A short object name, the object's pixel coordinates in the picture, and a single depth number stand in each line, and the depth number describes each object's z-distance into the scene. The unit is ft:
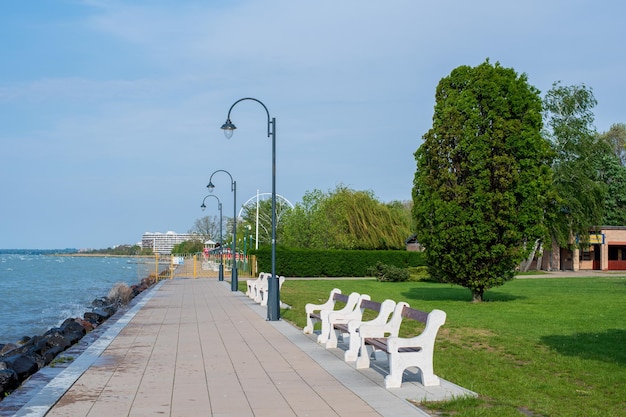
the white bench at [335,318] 41.27
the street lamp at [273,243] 60.18
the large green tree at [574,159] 180.55
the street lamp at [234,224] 108.58
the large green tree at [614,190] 233.96
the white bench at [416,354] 29.07
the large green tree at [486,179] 75.41
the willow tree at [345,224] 190.80
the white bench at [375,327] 34.19
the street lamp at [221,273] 147.74
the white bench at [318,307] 46.78
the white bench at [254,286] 83.49
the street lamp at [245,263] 172.91
